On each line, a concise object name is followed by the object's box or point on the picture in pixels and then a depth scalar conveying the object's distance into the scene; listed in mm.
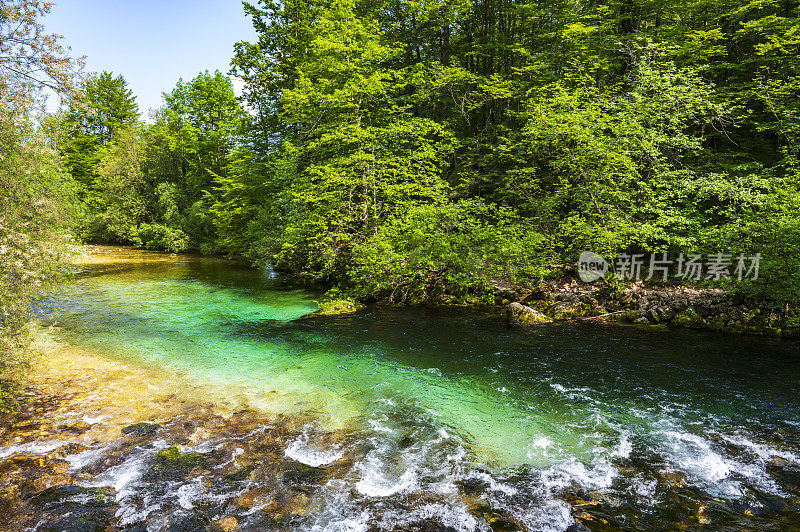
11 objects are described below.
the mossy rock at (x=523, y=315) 13016
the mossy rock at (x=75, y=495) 4547
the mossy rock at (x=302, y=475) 5051
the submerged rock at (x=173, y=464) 5090
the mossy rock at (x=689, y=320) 12008
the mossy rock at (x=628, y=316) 12742
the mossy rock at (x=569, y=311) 13375
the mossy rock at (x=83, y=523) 4172
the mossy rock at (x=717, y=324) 11664
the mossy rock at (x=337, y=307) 14580
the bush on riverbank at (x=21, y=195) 6418
